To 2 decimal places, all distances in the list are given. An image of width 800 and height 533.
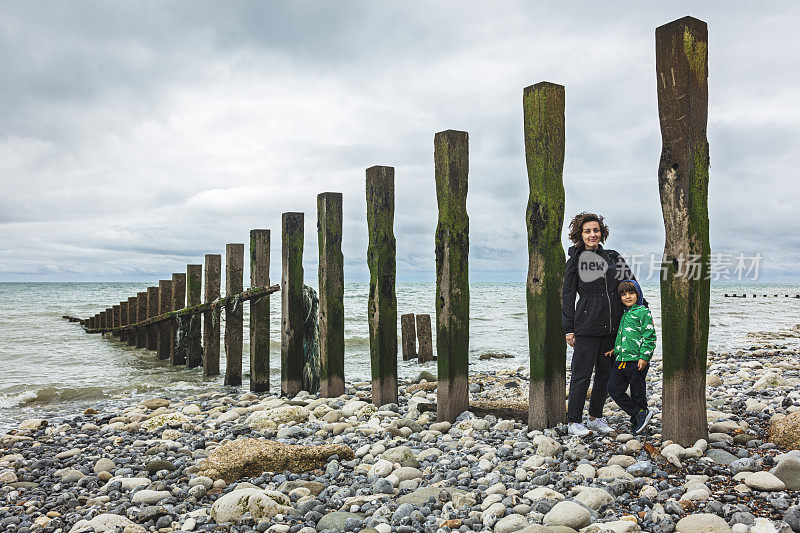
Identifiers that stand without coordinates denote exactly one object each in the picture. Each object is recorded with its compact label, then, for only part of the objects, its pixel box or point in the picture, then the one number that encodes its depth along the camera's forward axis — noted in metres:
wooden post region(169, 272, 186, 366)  11.83
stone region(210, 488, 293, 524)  3.76
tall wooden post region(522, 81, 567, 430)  4.83
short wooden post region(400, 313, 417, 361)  12.39
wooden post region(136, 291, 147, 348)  15.70
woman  4.89
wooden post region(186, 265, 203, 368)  10.92
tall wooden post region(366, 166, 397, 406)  6.29
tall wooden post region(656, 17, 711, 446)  4.20
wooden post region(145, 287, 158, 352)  14.66
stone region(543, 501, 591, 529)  3.26
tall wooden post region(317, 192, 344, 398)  7.01
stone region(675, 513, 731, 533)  3.10
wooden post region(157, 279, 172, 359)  12.67
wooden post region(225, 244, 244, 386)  8.94
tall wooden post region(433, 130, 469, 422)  5.44
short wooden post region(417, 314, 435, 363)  12.27
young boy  4.75
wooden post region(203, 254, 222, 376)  9.80
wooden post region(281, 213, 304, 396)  7.76
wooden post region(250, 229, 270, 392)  8.42
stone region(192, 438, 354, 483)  4.56
